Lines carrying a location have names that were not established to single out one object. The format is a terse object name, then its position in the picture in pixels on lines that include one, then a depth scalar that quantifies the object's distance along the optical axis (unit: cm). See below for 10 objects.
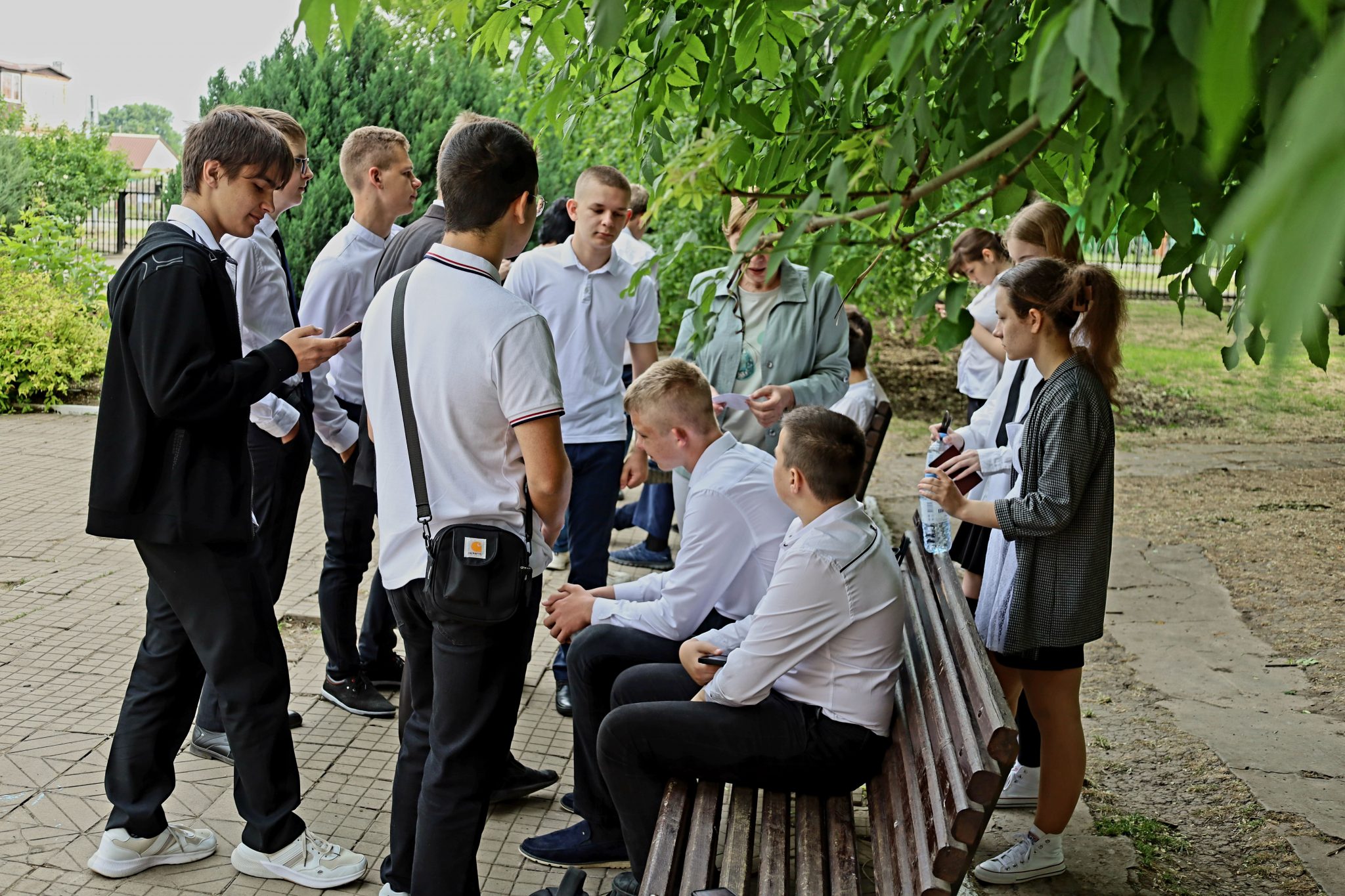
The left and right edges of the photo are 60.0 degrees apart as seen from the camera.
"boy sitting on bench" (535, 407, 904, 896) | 294
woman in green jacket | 504
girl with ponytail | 336
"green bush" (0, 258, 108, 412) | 1058
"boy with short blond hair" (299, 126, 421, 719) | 458
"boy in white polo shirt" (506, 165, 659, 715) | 490
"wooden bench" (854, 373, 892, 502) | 601
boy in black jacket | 313
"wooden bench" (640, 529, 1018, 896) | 231
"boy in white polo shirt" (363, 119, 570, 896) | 279
